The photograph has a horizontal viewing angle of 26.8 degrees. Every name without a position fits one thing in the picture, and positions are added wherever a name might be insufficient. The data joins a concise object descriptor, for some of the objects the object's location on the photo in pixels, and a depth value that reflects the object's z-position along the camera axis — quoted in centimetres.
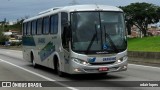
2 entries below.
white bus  1232
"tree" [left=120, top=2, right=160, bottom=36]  7649
